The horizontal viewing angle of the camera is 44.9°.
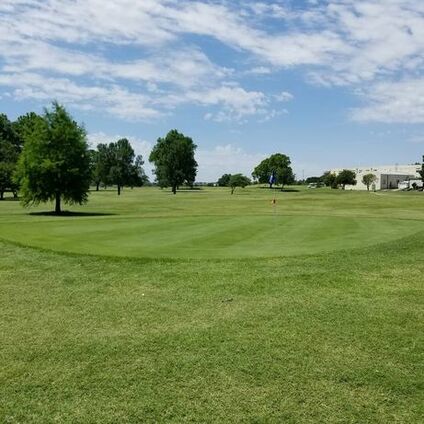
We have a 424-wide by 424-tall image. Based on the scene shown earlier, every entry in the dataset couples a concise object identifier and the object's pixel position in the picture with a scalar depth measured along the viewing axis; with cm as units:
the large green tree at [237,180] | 12875
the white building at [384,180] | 18824
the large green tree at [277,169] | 15125
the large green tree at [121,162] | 12588
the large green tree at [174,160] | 13388
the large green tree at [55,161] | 4631
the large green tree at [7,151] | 8550
